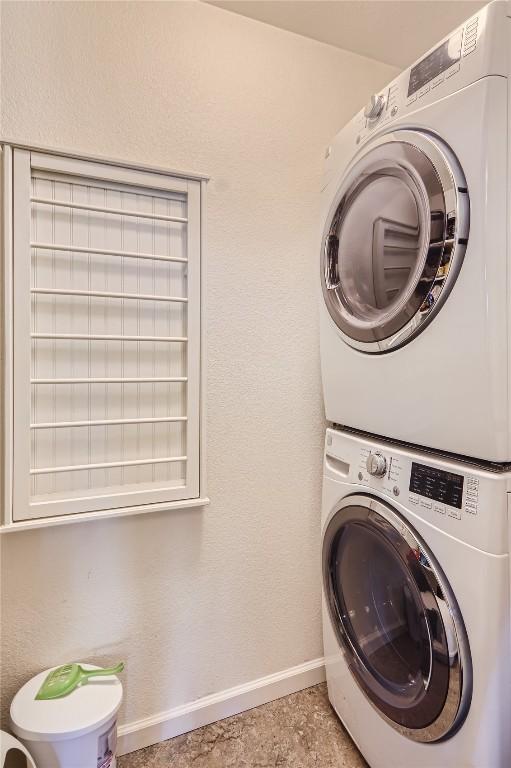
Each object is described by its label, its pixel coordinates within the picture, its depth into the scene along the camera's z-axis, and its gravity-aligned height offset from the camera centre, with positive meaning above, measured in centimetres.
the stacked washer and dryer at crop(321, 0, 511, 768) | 87 -5
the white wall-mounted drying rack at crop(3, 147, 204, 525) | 117 +15
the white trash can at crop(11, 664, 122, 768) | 104 -88
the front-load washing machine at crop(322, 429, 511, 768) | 87 -56
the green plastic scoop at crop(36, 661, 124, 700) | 113 -84
